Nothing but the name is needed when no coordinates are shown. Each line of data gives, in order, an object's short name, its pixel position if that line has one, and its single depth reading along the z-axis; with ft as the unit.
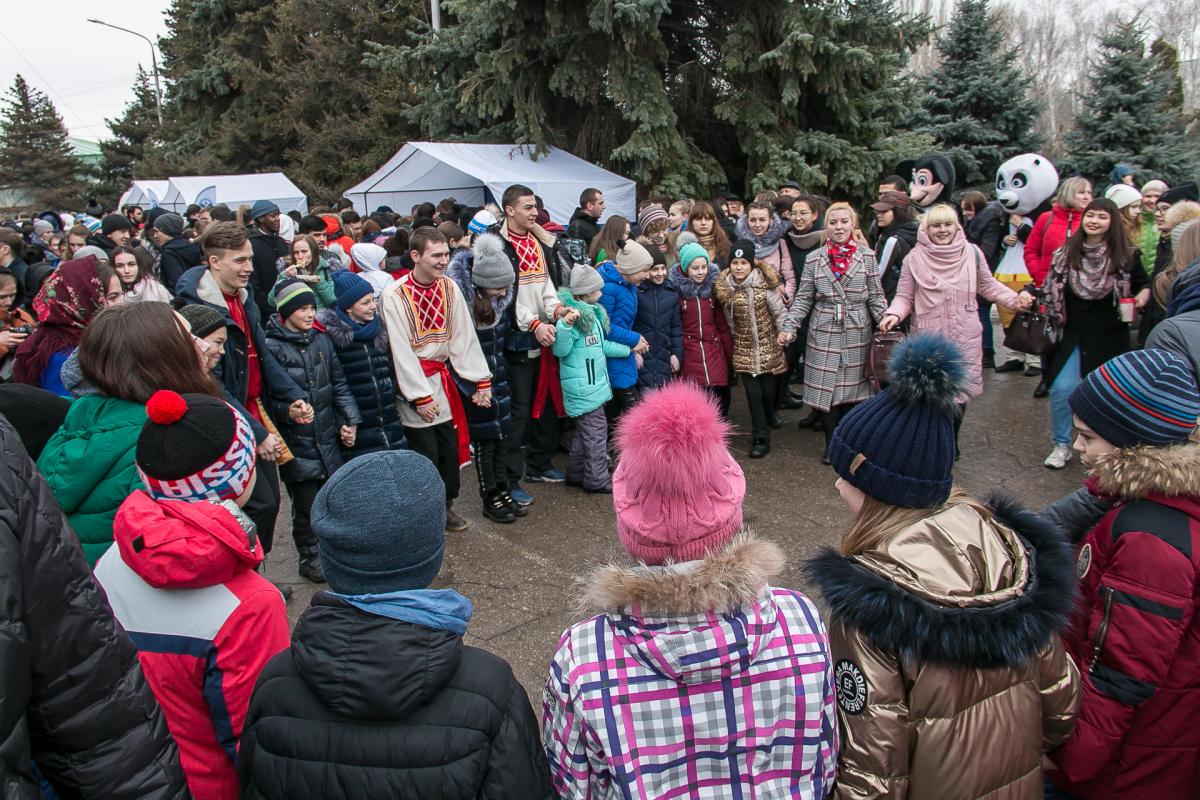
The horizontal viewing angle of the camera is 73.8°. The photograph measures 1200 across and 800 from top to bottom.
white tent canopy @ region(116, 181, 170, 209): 70.13
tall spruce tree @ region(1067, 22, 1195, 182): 45.27
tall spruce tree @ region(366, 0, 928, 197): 39.91
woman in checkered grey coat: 20.21
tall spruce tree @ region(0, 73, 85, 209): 137.69
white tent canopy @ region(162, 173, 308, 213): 63.36
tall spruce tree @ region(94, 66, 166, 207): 122.42
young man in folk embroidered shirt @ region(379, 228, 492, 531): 16.31
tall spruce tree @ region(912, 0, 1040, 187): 48.65
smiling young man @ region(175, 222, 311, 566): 14.21
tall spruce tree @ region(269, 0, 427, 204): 71.61
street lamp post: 105.83
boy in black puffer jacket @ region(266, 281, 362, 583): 14.85
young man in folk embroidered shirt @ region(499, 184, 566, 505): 18.86
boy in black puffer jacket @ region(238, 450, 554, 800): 5.02
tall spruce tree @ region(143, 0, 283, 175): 79.56
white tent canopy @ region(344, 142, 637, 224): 40.65
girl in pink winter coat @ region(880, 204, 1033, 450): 19.11
